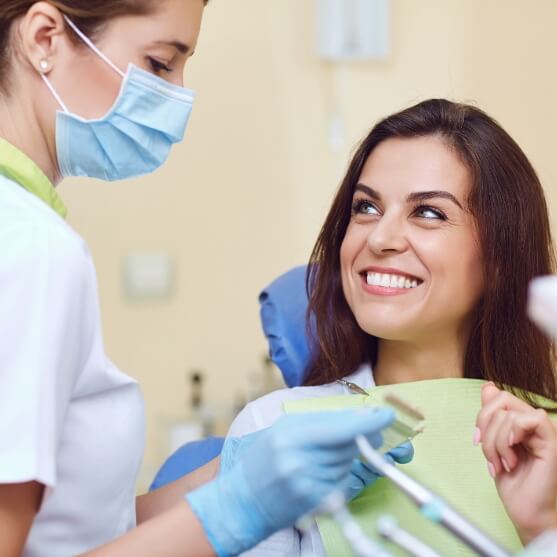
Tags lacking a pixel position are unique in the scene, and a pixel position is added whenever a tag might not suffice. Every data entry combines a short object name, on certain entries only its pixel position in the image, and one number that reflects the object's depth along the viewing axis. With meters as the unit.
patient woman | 1.46
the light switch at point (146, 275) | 2.82
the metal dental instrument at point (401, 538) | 0.74
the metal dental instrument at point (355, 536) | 0.73
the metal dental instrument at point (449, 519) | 0.73
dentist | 0.89
